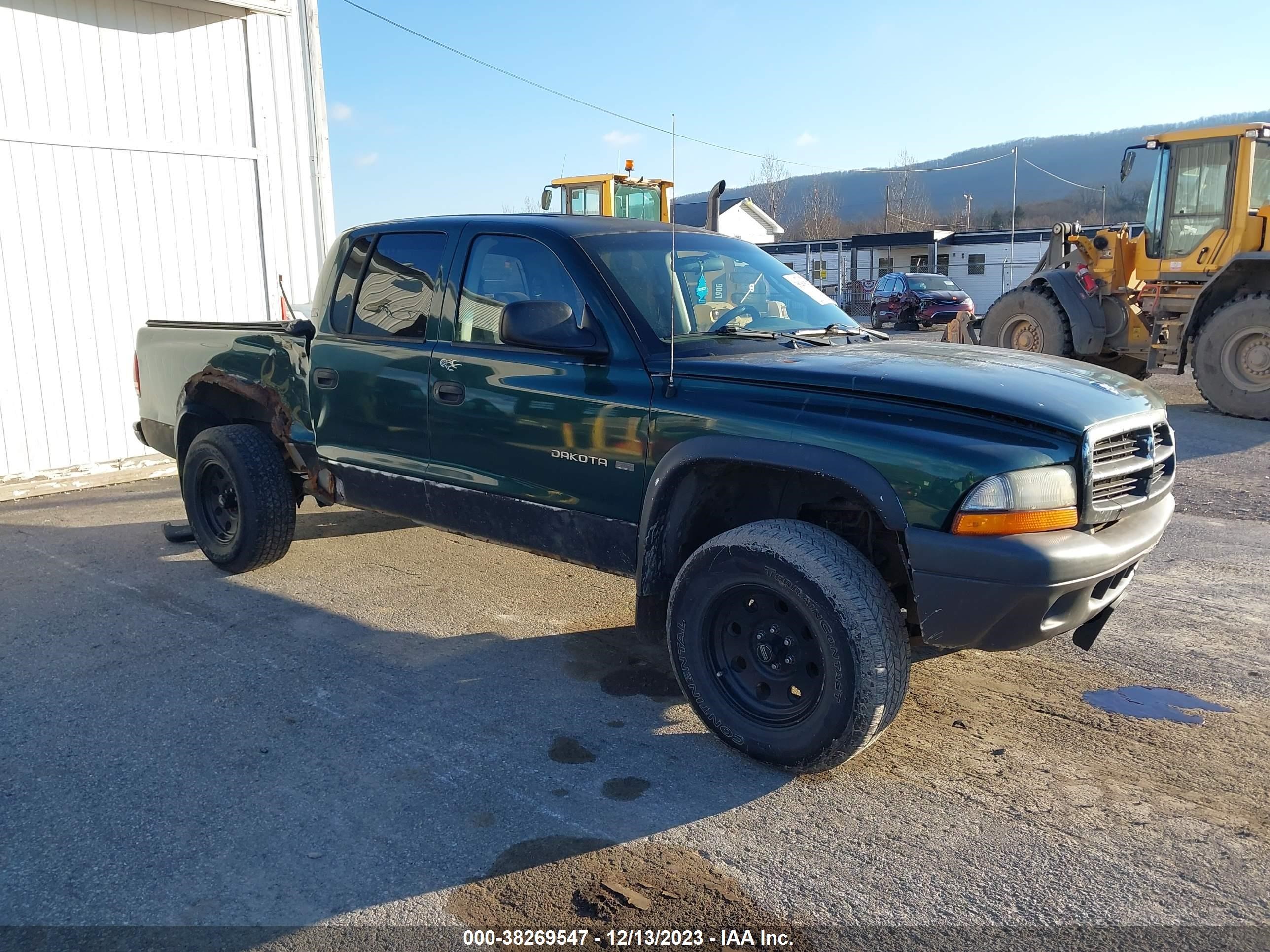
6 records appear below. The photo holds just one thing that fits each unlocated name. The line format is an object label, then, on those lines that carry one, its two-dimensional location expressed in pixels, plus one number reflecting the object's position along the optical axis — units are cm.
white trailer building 3822
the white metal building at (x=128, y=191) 820
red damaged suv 2678
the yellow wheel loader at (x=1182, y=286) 1126
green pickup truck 315
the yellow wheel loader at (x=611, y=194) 1850
